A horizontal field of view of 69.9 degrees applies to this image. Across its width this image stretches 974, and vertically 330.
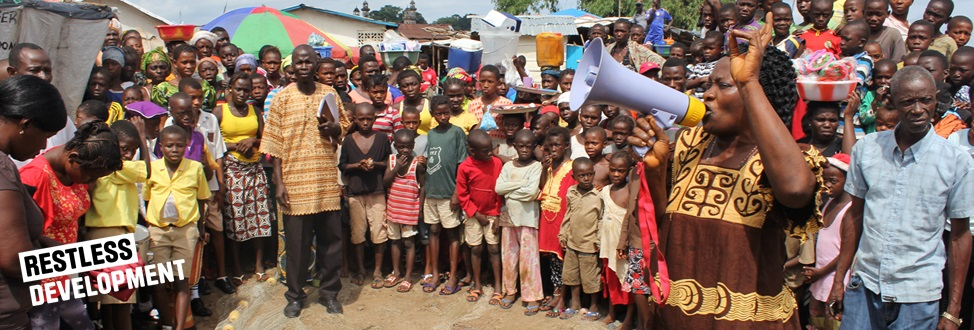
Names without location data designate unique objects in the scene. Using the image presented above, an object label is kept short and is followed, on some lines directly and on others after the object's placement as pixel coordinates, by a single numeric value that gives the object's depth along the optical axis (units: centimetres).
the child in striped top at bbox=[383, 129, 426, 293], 616
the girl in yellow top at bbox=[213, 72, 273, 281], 617
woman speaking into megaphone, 221
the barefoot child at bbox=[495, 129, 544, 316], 577
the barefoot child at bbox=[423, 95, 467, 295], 615
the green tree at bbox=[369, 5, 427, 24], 7594
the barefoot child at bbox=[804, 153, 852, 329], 428
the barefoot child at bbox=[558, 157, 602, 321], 541
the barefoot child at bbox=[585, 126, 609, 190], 550
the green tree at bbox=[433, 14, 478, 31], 7711
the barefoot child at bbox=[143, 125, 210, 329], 511
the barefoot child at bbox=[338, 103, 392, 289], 613
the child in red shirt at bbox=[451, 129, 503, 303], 598
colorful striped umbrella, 1374
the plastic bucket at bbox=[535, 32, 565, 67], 930
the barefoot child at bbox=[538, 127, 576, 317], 570
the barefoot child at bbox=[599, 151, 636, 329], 519
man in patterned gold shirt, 538
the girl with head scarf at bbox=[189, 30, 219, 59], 844
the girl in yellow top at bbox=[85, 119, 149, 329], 448
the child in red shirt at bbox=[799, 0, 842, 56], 670
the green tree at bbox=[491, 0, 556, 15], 3769
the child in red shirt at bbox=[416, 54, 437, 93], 1026
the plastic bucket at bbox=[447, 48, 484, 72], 1172
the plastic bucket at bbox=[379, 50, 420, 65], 941
